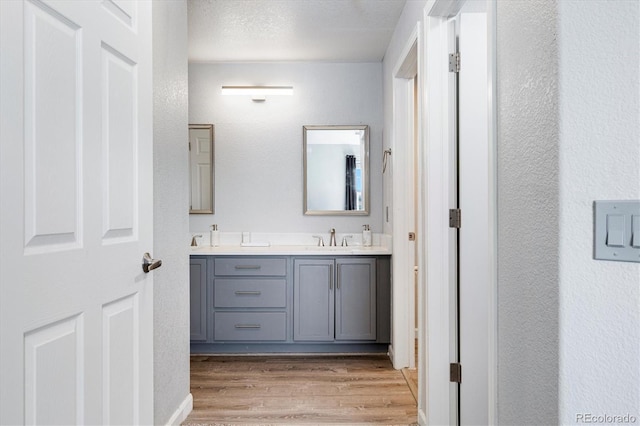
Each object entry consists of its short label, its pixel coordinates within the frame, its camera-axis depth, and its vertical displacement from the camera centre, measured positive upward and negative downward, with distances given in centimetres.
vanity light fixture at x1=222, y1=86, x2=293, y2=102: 374 +109
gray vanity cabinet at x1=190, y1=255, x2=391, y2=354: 331 -68
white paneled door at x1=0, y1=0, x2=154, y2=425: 87 +0
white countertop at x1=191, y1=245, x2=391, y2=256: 328 -31
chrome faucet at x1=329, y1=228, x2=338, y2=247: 373 -23
